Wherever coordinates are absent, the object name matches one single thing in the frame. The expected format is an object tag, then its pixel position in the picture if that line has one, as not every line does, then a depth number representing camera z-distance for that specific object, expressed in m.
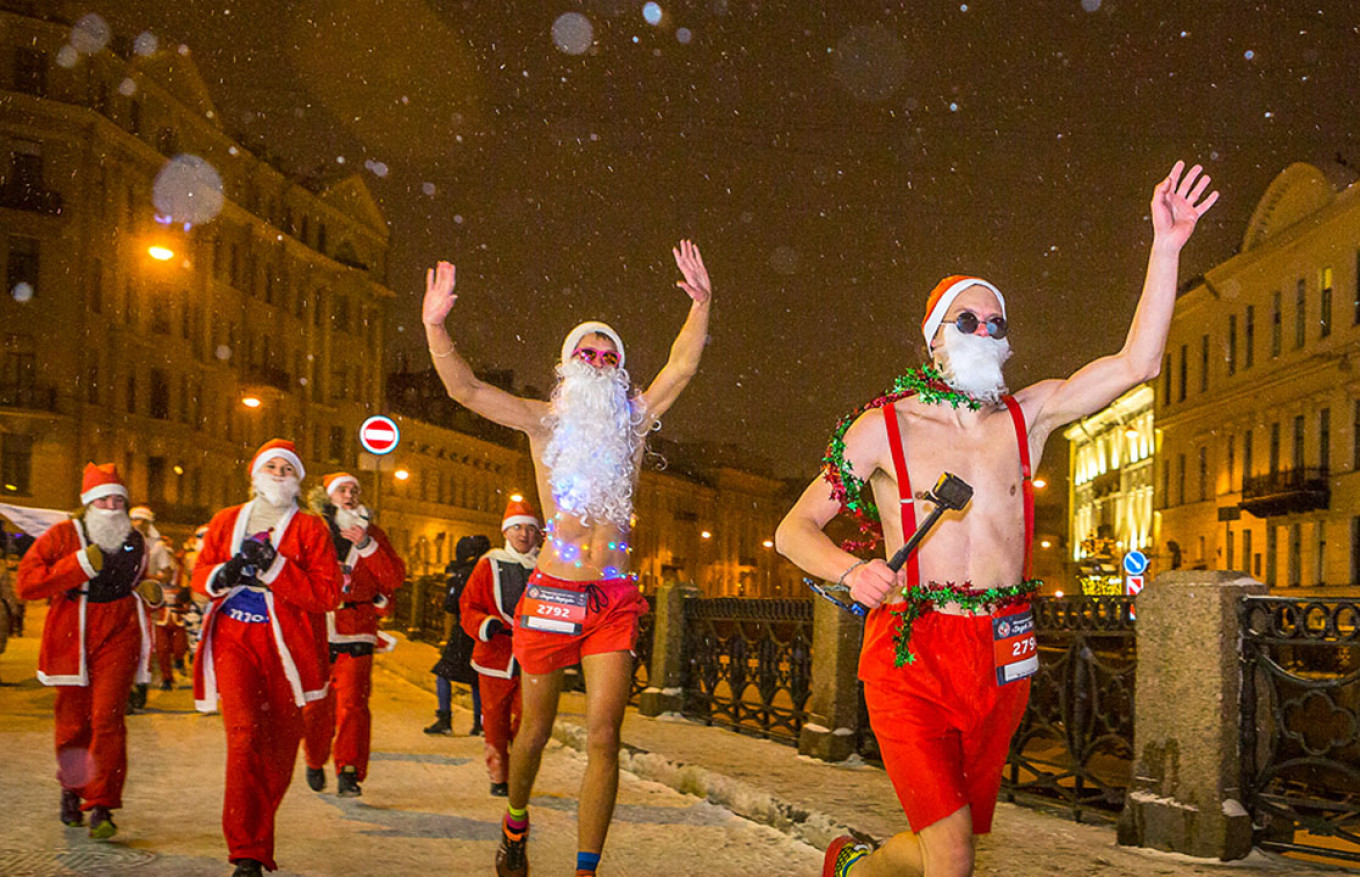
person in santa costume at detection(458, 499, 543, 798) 8.31
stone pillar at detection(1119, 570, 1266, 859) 6.25
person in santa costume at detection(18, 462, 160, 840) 6.75
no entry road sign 17.25
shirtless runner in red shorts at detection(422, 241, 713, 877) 5.40
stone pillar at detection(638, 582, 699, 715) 12.66
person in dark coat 10.38
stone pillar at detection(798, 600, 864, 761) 9.44
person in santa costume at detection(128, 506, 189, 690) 15.15
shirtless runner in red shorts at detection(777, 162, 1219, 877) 3.67
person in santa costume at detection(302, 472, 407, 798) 8.30
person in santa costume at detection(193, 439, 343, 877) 5.84
